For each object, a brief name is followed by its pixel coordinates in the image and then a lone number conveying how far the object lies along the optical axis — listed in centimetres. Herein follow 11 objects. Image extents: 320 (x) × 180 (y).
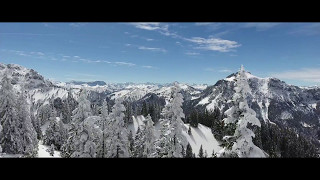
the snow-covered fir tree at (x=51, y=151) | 4527
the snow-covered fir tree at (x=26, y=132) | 3437
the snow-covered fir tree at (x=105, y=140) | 2603
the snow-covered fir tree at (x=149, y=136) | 3725
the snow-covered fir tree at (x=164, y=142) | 2193
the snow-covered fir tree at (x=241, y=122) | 1439
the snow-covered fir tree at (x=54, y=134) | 6042
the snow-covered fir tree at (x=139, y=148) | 4551
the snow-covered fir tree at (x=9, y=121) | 3116
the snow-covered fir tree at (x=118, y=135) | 2518
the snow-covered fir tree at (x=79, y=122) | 2281
